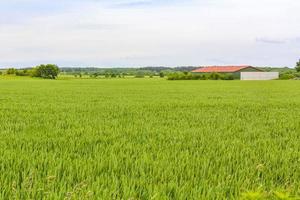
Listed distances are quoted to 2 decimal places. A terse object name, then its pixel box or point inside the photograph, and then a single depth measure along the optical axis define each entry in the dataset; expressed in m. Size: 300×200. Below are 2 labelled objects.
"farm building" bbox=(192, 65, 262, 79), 113.18
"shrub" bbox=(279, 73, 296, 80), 97.06
